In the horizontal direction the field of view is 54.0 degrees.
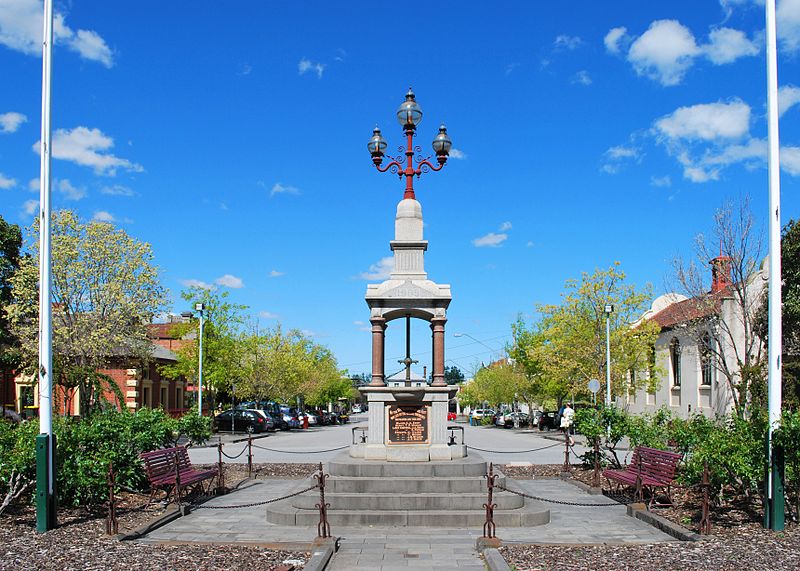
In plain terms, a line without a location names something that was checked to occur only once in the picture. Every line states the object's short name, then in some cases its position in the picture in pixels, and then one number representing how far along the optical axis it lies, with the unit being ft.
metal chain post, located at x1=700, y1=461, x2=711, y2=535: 35.12
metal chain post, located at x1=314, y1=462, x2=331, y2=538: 35.24
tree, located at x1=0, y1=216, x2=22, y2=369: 121.49
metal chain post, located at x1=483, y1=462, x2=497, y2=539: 34.78
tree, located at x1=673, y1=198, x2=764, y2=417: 100.32
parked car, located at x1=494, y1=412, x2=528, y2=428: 179.76
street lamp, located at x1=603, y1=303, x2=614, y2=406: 100.09
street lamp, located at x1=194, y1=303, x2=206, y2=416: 102.93
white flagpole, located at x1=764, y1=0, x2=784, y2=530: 35.53
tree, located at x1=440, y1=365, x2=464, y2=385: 465.59
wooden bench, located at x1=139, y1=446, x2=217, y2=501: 43.16
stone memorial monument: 48.24
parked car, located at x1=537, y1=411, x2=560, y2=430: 158.20
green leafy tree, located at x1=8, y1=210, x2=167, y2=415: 100.27
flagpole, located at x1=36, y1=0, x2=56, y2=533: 35.83
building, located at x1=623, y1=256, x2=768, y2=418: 107.86
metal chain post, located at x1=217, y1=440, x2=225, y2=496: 53.78
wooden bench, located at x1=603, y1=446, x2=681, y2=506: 43.01
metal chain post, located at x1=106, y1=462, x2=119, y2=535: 35.14
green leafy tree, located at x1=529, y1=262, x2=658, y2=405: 130.41
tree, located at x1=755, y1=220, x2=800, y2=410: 102.73
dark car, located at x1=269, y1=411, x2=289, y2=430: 153.48
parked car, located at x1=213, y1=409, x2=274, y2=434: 139.33
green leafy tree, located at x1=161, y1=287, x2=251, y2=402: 139.23
